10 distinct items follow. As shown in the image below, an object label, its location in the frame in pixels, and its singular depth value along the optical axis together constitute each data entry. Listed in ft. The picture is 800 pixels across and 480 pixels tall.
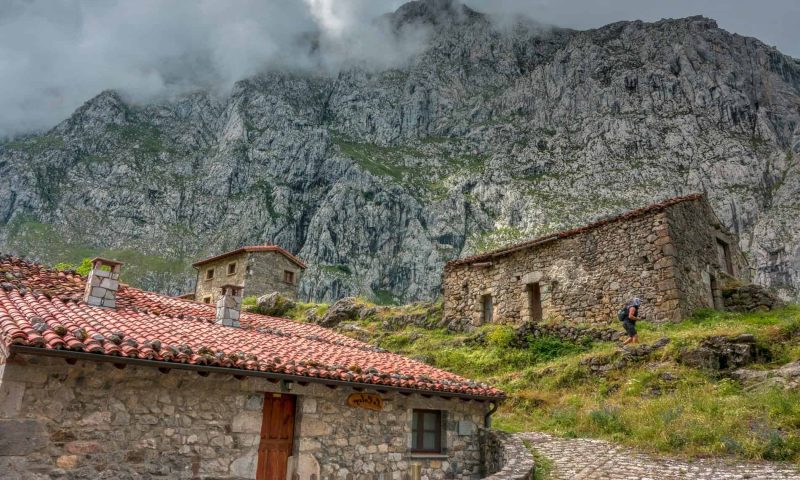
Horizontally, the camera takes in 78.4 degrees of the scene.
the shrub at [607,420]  36.18
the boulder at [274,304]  90.28
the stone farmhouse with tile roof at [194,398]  23.44
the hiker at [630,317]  49.34
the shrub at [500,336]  60.03
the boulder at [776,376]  35.35
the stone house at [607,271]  56.49
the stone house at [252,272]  110.11
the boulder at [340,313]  81.82
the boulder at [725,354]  41.34
